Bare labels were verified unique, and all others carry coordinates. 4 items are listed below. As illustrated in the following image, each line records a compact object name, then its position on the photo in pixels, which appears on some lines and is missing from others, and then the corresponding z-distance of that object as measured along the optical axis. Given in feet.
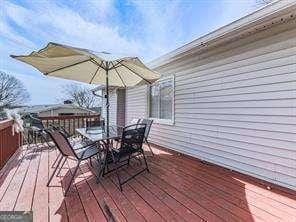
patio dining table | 8.19
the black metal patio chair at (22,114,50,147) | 13.66
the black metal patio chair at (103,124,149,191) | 7.60
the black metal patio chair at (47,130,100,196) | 6.92
